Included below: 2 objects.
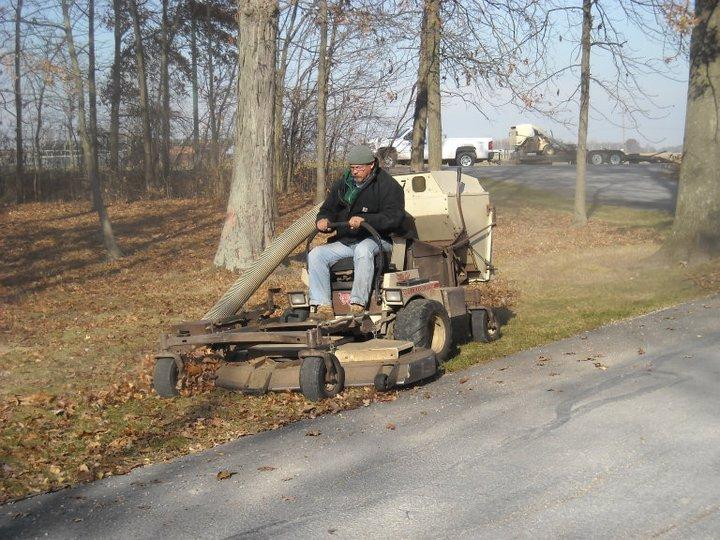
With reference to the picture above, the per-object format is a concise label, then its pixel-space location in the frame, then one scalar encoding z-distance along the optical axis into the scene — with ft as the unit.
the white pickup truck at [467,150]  164.96
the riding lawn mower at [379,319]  27.86
